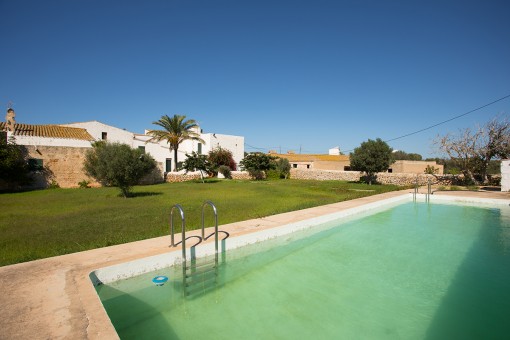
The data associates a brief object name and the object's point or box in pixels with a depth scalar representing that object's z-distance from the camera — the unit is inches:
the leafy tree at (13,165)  697.4
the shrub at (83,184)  868.8
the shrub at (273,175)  1324.2
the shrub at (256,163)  1262.3
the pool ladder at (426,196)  583.5
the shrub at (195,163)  1086.4
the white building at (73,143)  839.7
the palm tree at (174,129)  1144.8
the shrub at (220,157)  1325.0
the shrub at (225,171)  1268.5
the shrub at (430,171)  1090.7
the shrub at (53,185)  823.6
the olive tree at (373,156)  989.2
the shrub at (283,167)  1374.3
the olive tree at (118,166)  567.8
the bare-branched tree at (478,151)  867.4
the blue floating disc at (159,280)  182.9
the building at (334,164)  1450.5
